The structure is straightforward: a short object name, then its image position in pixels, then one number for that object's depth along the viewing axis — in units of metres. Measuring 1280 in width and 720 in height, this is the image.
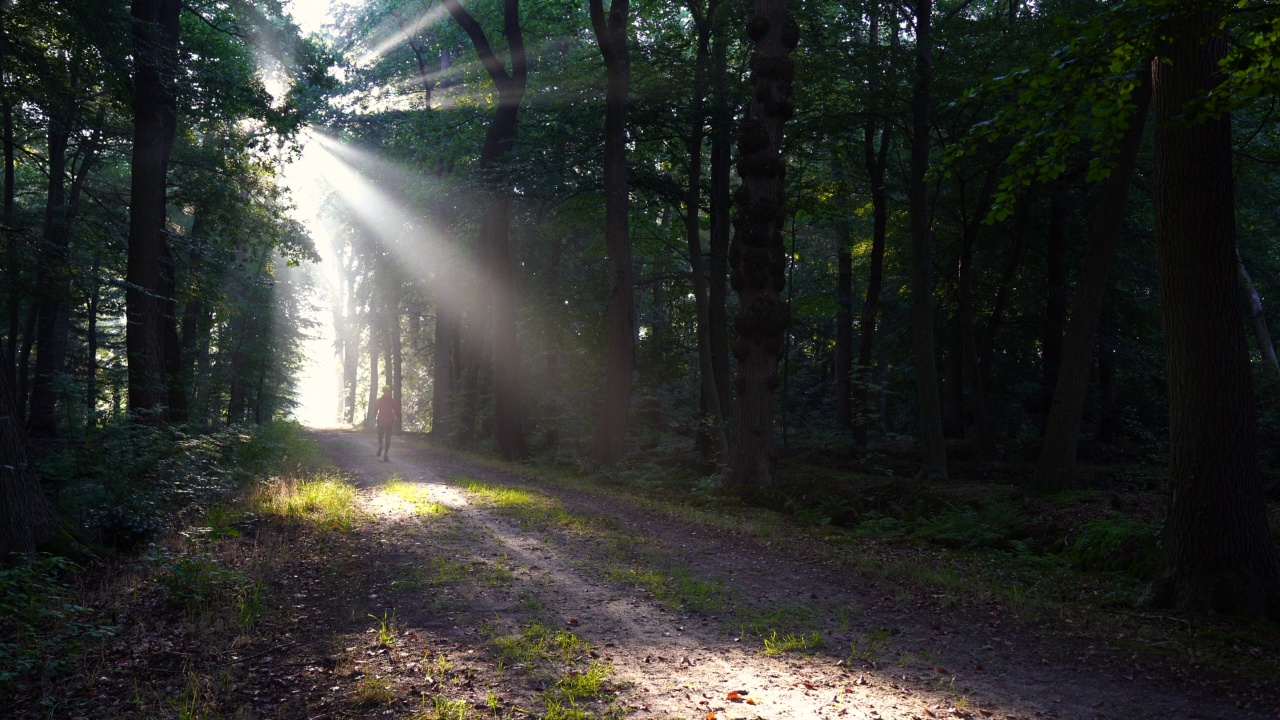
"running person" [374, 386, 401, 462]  20.27
